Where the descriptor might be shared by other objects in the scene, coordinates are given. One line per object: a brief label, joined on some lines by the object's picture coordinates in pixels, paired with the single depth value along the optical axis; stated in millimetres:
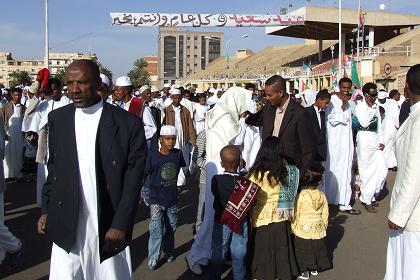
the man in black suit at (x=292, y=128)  5305
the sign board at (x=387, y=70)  25167
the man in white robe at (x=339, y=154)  7750
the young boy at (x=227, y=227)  4535
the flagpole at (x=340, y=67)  28734
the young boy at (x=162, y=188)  5109
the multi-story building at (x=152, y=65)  187350
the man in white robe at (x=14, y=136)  10641
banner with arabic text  24891
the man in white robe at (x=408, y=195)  3352
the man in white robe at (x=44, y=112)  6766
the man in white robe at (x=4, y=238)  4938
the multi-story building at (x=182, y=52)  150250
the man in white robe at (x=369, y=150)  7969
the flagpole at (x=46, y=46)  26203
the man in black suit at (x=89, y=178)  3020
